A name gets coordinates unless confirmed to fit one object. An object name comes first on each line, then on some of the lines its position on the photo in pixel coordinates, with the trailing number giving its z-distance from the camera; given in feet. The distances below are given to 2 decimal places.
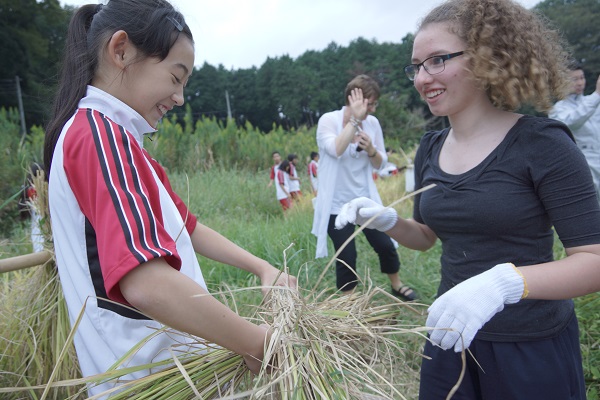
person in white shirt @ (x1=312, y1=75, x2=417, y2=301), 11.39
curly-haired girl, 3.86
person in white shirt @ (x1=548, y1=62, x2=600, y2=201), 13.14
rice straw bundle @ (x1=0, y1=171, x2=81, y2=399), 4.75
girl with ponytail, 2.73
